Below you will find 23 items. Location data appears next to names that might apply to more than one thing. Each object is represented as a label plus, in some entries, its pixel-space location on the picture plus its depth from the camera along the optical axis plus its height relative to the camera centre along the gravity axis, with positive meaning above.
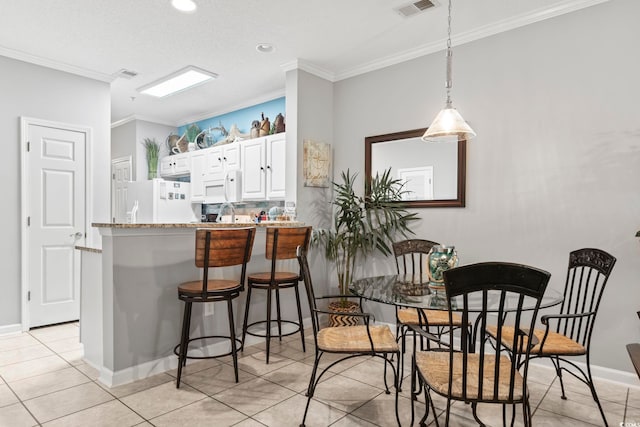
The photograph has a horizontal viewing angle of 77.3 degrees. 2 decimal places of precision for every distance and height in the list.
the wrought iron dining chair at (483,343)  1.51 -0.54
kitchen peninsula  2.67 -0.63
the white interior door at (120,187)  6.53 +0.41
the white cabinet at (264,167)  4.60 +0.53
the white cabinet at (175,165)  6.10 +0.72
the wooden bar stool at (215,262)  2.58 -0.34
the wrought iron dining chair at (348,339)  2.10 -0.72
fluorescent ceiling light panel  4.39 +1.51
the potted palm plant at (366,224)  3.87 -0.12
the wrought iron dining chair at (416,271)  2.62 -0.56
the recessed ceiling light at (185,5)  2.98 +1.56
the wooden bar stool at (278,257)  3.15 -0.37
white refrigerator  5.80 +0.16
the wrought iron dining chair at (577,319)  2.11 -0.69
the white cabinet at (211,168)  5.23 +0.60
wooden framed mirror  3.57 +0.45
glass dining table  1.97 -0.46
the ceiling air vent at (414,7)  3.02 +1.57
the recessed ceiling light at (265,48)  3.77 +1.57
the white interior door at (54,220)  4.00 -0.10
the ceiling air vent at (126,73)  4.35 +1.52
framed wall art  4.22 +0.52
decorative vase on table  2.38 -0.30
